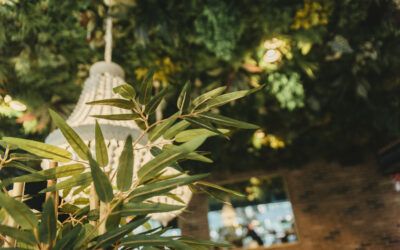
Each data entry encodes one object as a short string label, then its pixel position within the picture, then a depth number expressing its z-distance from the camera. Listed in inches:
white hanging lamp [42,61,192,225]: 37.4
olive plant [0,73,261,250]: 18.8
